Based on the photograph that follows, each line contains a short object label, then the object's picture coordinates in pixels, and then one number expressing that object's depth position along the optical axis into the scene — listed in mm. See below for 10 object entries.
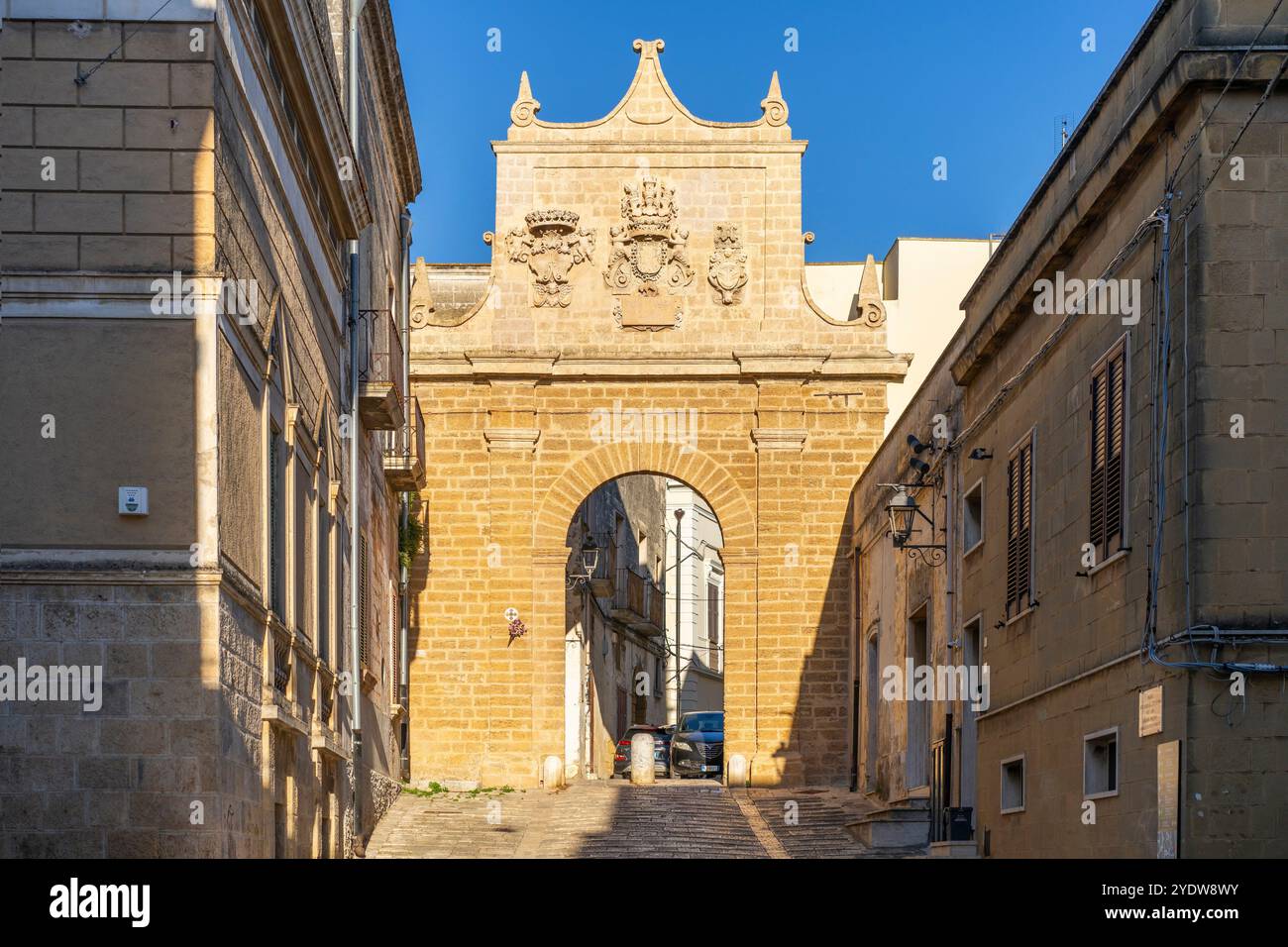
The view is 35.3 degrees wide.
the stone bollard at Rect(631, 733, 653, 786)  28469
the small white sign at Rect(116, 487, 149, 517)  11039
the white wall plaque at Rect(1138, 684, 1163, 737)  11734
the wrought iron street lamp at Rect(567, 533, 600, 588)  35094
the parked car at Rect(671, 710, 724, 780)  32000
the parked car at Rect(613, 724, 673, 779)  33812
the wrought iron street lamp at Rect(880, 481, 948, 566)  19750
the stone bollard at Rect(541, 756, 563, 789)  27250
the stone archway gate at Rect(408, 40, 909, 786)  27703
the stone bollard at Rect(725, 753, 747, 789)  27375
